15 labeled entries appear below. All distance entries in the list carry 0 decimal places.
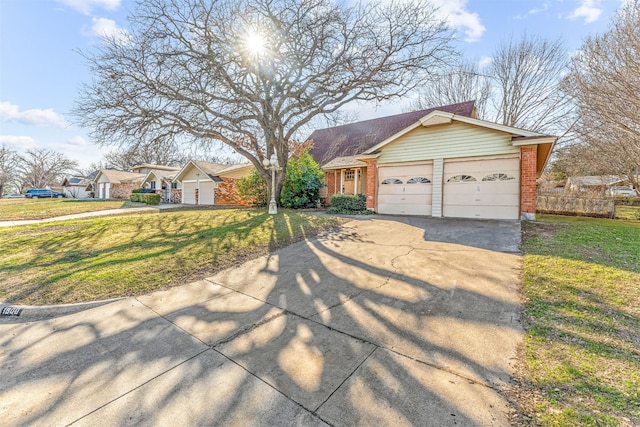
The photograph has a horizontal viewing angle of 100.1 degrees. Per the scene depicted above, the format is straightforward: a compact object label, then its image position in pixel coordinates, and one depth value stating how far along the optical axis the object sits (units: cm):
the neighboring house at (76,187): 4334
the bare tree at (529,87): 1878
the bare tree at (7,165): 4525
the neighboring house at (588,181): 2407
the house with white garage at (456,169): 917
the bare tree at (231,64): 1159
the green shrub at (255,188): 1686
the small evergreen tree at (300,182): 1545
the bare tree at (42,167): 4948
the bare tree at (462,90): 2155
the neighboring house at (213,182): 2219
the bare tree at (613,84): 981
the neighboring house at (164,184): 2705
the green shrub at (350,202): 1295
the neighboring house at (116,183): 3488
